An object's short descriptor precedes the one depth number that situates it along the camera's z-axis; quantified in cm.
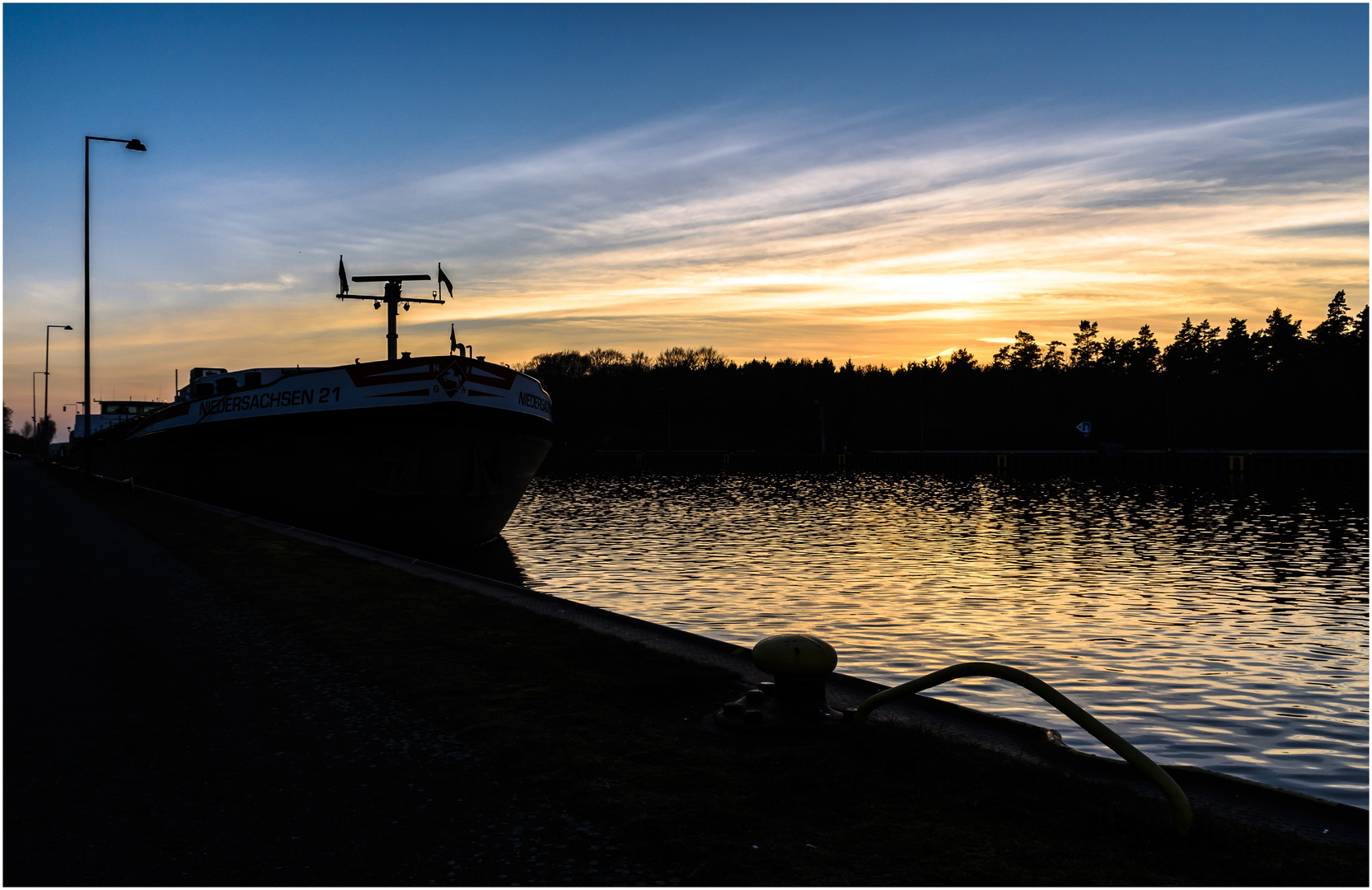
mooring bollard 577
